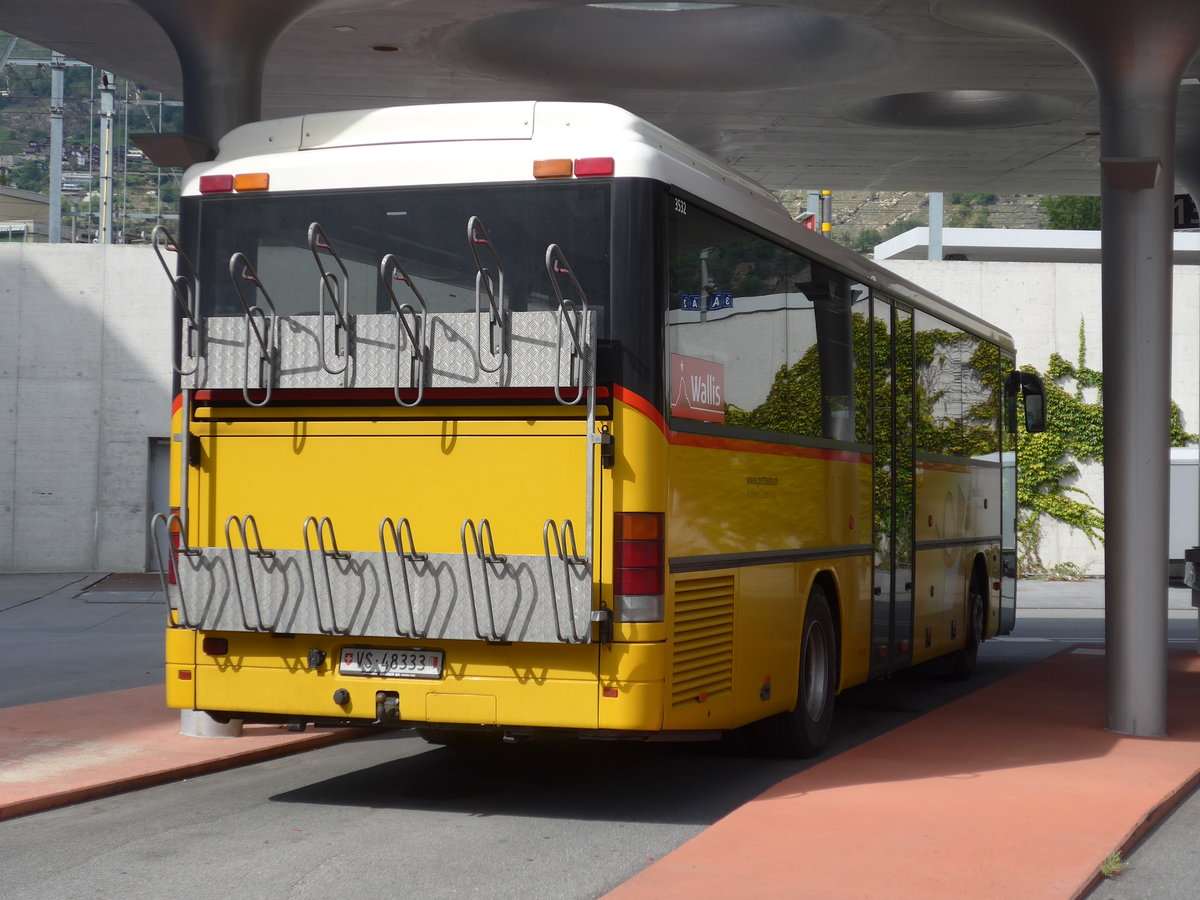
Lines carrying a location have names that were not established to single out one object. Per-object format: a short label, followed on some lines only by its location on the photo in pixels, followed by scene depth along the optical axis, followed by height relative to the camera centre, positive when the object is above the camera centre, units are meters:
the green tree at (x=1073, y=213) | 89.03 +15.45
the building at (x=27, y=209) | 68.62 +12.48
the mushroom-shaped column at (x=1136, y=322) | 10.26 +1.04
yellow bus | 7.25 +0.22
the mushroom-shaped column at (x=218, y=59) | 10.27 +2.74
